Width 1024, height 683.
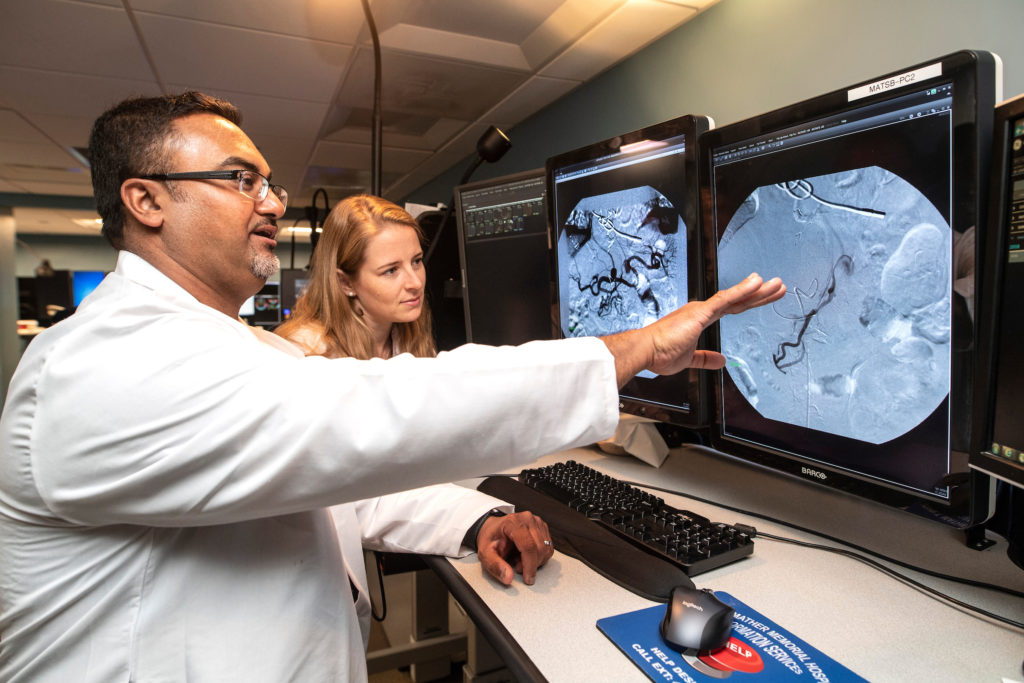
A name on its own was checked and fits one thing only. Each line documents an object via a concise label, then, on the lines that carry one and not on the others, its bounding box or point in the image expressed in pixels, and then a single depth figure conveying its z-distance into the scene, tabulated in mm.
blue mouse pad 544
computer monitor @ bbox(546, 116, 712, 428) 996
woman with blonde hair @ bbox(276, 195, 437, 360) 1854
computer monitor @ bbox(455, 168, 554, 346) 1405
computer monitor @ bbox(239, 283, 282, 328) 5324
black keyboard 767
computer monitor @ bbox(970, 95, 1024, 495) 586
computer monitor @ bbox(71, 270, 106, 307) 7758
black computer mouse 573
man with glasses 547
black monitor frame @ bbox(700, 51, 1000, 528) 625
